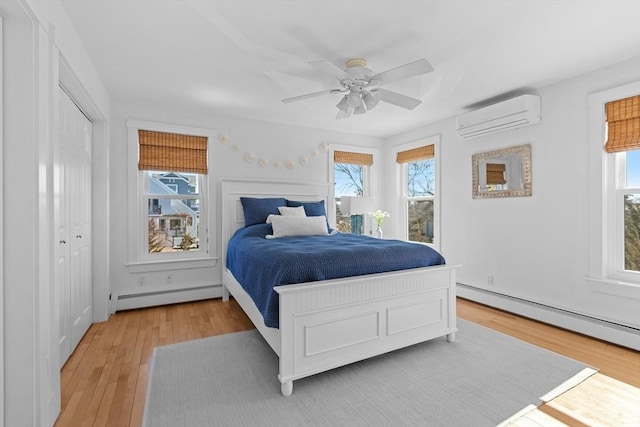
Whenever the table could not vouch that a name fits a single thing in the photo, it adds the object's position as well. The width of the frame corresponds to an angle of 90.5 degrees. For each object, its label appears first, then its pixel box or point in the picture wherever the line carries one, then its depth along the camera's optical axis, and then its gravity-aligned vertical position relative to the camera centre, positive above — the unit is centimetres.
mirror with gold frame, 338 +45
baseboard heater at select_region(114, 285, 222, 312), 360 -102
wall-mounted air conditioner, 319 +102
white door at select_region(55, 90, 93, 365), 231 -13
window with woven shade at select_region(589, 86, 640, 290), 267 +12
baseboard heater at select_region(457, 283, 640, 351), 260 -101
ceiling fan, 222 +100
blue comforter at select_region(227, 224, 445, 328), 206 -36
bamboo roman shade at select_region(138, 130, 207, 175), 376 +73
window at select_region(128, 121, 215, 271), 374 +22
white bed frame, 196 -76
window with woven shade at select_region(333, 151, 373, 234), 507 +52
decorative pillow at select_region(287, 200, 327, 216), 423 +6
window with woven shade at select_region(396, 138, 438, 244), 462 +32
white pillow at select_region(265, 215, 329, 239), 345 -17
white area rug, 174 -112
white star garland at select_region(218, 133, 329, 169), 420 +76
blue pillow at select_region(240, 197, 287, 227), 389 +3
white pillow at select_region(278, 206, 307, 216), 387 +1
